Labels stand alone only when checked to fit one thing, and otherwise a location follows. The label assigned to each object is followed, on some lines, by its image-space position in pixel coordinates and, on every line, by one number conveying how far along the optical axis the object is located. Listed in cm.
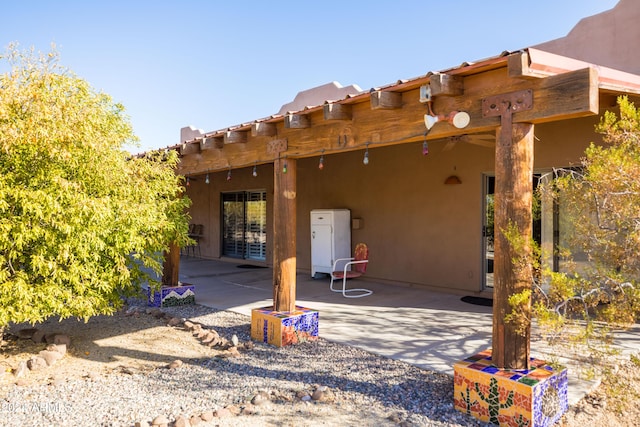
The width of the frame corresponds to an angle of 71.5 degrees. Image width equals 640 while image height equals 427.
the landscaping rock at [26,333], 484
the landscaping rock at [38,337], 475
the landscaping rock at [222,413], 303
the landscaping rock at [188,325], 533
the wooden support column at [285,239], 488
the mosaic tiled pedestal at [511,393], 274
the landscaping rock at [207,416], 297
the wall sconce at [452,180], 719
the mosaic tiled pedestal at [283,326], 464
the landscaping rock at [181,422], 284
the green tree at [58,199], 361
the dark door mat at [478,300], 646
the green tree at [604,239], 246
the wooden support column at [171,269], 686
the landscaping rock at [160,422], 287
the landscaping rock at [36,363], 400
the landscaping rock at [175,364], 401
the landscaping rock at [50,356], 413
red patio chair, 734
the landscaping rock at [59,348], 434
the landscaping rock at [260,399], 323
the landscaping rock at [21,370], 384
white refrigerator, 865
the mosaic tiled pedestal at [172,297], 660
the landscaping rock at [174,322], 558
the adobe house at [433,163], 291
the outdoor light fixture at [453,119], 324
